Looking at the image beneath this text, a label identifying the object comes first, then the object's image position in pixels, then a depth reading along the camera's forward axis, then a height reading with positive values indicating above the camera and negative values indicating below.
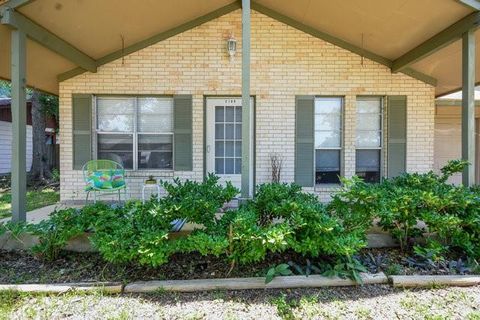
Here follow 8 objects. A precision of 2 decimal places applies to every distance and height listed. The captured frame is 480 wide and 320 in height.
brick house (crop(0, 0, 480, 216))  5.30 +0.93
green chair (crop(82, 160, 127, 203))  4.72 -0.33
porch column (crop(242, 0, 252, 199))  3.22 +0.50
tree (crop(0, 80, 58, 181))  9.56 +0.57
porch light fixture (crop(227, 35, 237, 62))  5.21 +1.88
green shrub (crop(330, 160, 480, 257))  2.78 -0.51
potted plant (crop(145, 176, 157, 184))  4.95 -0.40
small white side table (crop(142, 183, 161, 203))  5.00 -0.52
